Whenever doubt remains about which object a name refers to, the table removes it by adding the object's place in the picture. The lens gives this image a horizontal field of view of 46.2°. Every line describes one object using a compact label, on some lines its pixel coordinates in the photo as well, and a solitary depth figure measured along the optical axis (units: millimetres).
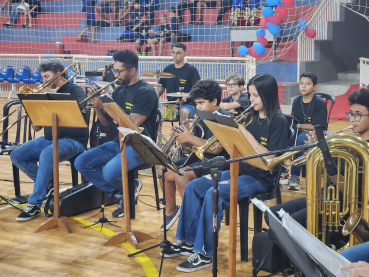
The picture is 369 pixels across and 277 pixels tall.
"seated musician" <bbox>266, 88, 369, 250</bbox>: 2535
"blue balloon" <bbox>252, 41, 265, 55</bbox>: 8570
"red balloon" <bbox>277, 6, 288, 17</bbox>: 8242
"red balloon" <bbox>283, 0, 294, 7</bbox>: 8133
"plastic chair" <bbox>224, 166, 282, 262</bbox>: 2865
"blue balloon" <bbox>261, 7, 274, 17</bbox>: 8352
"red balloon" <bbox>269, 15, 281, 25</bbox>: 8539
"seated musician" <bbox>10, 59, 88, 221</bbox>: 3807
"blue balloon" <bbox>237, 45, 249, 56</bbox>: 8766
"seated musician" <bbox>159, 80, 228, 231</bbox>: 3139
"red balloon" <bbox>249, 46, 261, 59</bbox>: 8930
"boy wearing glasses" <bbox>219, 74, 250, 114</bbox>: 4949
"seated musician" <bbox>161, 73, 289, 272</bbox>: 2764
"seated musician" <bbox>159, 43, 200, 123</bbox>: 6020
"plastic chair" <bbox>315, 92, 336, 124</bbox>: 4878
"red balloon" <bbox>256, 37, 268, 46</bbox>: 8750
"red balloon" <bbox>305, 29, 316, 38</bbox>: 8977
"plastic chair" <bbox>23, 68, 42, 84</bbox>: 11039
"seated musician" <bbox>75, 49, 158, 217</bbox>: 3576
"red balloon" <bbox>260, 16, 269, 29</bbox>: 8766
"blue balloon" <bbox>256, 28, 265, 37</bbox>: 8820
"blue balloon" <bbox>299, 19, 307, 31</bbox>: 8958
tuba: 2236
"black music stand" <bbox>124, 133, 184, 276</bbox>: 2529
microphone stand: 1912
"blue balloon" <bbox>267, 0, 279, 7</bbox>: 8206
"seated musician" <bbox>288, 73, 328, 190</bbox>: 4551
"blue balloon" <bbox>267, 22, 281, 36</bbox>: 8477
